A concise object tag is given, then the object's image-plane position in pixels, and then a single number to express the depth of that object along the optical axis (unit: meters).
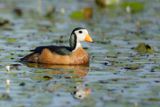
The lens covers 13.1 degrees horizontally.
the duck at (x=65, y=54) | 19.70
